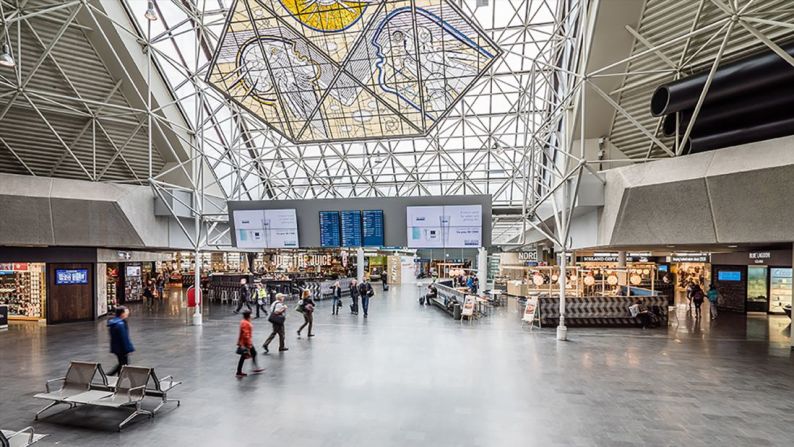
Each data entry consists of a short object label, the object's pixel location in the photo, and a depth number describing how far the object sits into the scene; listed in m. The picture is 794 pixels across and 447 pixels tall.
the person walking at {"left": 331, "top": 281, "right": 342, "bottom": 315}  19.24
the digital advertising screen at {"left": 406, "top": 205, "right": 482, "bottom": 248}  17.03
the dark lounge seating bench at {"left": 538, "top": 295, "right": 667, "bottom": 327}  16.33
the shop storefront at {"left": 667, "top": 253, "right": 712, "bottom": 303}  28.74
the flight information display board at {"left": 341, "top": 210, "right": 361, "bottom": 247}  18.16
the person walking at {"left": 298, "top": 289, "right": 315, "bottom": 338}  13.85
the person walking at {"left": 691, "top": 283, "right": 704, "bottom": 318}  19.23
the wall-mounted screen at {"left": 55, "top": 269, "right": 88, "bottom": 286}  18.31
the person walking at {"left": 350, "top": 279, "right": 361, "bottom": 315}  19.61
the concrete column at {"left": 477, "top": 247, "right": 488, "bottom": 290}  25.66
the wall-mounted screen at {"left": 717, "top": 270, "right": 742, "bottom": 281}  21.84
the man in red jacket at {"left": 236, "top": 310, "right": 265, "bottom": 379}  9.41
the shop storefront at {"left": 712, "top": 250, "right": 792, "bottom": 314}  20.02
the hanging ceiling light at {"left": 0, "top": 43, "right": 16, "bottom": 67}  10.91
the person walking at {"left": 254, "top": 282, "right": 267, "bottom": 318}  18.88
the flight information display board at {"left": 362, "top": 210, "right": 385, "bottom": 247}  18.05
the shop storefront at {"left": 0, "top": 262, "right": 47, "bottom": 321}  17.97
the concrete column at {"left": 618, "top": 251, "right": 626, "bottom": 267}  25.92
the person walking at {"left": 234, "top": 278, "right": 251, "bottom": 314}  17.39
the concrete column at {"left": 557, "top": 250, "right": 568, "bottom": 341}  13.82
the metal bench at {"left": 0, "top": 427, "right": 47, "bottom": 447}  5.44
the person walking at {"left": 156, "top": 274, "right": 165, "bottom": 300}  27.38
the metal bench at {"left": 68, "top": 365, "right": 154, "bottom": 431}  6.93
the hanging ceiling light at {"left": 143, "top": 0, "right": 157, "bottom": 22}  12.94
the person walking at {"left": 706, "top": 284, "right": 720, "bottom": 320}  18.64
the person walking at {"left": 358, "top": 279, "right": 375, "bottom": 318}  18.59
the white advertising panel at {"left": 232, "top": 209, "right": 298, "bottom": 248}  18.67
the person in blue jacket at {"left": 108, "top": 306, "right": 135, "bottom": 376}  8.45
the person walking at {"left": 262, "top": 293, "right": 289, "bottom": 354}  11.51
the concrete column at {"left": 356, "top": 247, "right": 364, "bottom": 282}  29.94
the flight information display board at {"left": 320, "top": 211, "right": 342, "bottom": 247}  18.39
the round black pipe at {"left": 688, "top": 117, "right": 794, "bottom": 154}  9.83
